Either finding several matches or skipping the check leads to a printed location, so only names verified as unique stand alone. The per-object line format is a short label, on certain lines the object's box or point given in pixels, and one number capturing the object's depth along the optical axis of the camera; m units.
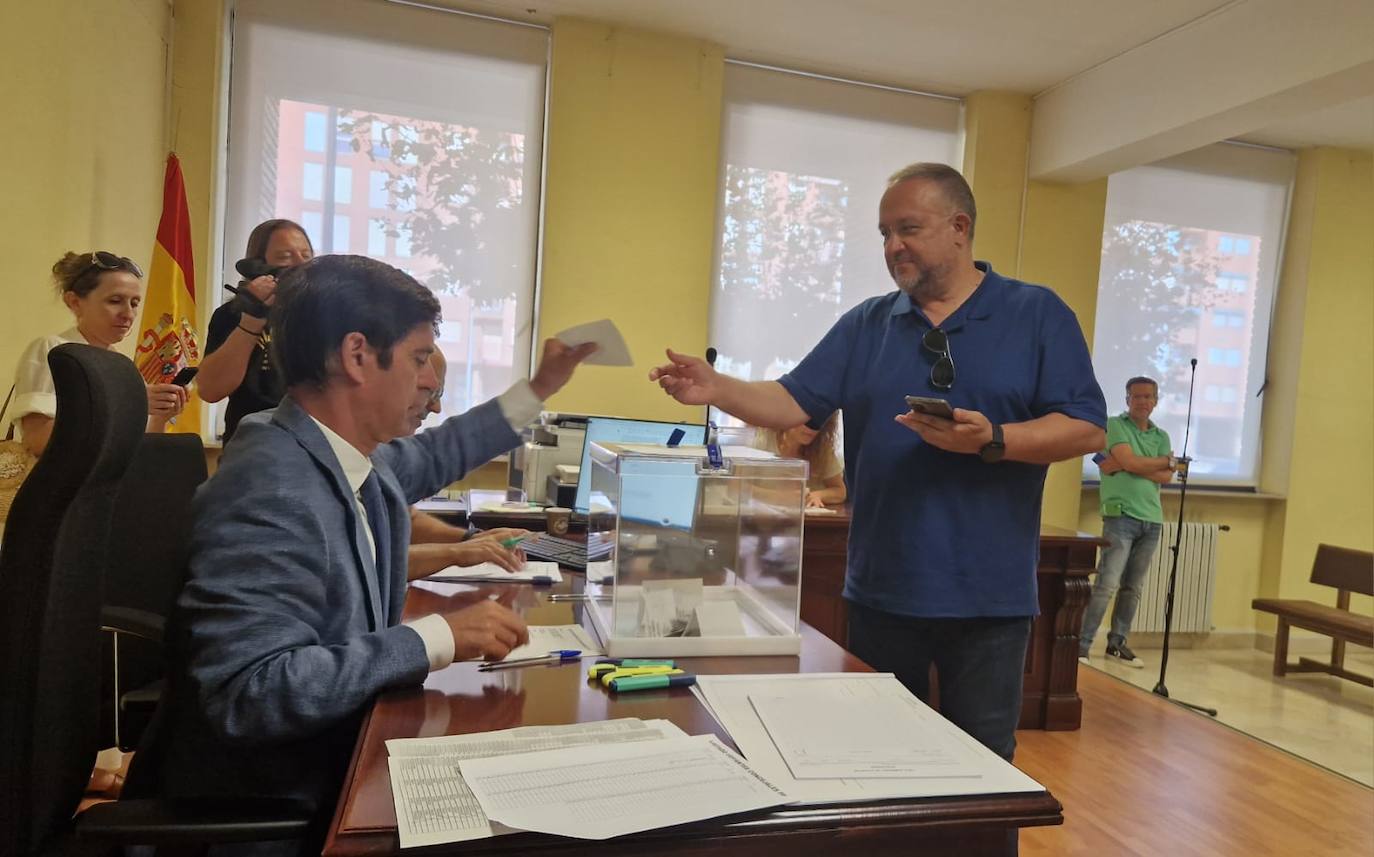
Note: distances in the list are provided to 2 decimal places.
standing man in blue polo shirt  1.63
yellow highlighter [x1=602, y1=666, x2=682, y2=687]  1.19
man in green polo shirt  4.81
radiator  5.25
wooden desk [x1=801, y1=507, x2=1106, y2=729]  3.47
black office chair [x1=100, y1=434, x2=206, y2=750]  2.03
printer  3.23
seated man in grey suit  0.97
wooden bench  4.45
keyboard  2.06
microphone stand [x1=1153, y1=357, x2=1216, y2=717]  4.28
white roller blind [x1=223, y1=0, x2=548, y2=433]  4.12
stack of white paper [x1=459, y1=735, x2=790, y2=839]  0.80
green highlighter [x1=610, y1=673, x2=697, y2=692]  1.17
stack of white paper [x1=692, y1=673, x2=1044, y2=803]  0.92
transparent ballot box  1.36
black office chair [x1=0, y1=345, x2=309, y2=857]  0.95
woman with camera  2.53
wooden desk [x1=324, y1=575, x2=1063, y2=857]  0.80
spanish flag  3.44
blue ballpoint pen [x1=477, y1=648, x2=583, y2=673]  1.24
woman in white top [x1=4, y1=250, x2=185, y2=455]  2.57
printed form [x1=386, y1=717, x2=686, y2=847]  0.78
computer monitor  2.91
